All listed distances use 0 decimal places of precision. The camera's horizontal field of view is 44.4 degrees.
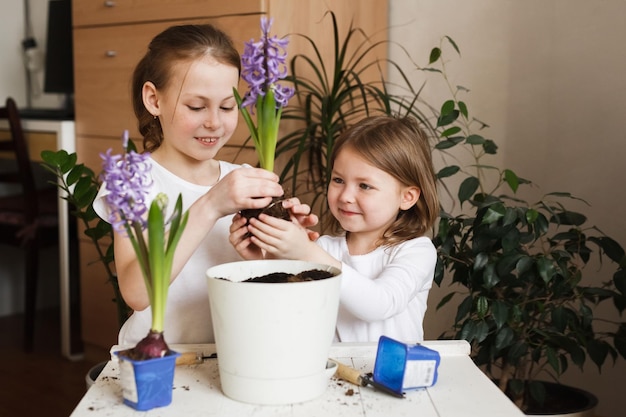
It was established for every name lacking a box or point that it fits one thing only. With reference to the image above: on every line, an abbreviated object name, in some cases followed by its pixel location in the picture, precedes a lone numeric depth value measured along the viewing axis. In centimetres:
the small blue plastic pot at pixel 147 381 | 85
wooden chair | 315
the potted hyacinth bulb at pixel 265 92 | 93
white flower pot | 87
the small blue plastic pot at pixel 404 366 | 93
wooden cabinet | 235
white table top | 88
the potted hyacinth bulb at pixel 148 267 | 81
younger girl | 130
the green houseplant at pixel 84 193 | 173
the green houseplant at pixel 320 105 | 223
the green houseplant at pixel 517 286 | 179
